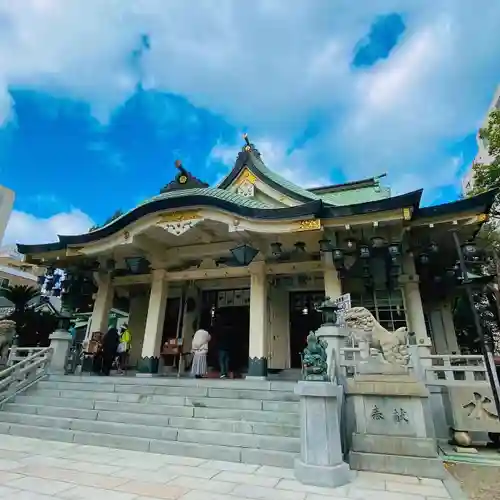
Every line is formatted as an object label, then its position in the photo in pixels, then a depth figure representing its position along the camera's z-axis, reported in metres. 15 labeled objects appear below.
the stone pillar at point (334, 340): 5.60
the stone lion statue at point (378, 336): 5.59
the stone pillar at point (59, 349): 8.83
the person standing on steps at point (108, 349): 10.27
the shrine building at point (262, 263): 8.15
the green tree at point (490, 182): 11.90
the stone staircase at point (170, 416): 5.08
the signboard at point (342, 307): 6.74
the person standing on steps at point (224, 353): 9.29
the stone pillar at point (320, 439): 4.00
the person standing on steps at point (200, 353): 8.80
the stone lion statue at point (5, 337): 10.07
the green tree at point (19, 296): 14.95
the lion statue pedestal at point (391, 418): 4.54
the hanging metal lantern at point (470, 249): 7.07
